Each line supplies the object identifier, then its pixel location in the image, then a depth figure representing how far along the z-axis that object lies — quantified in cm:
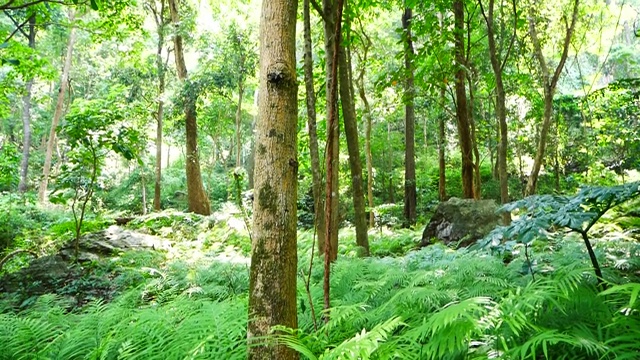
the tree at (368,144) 1168
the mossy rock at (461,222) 736
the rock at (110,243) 729
